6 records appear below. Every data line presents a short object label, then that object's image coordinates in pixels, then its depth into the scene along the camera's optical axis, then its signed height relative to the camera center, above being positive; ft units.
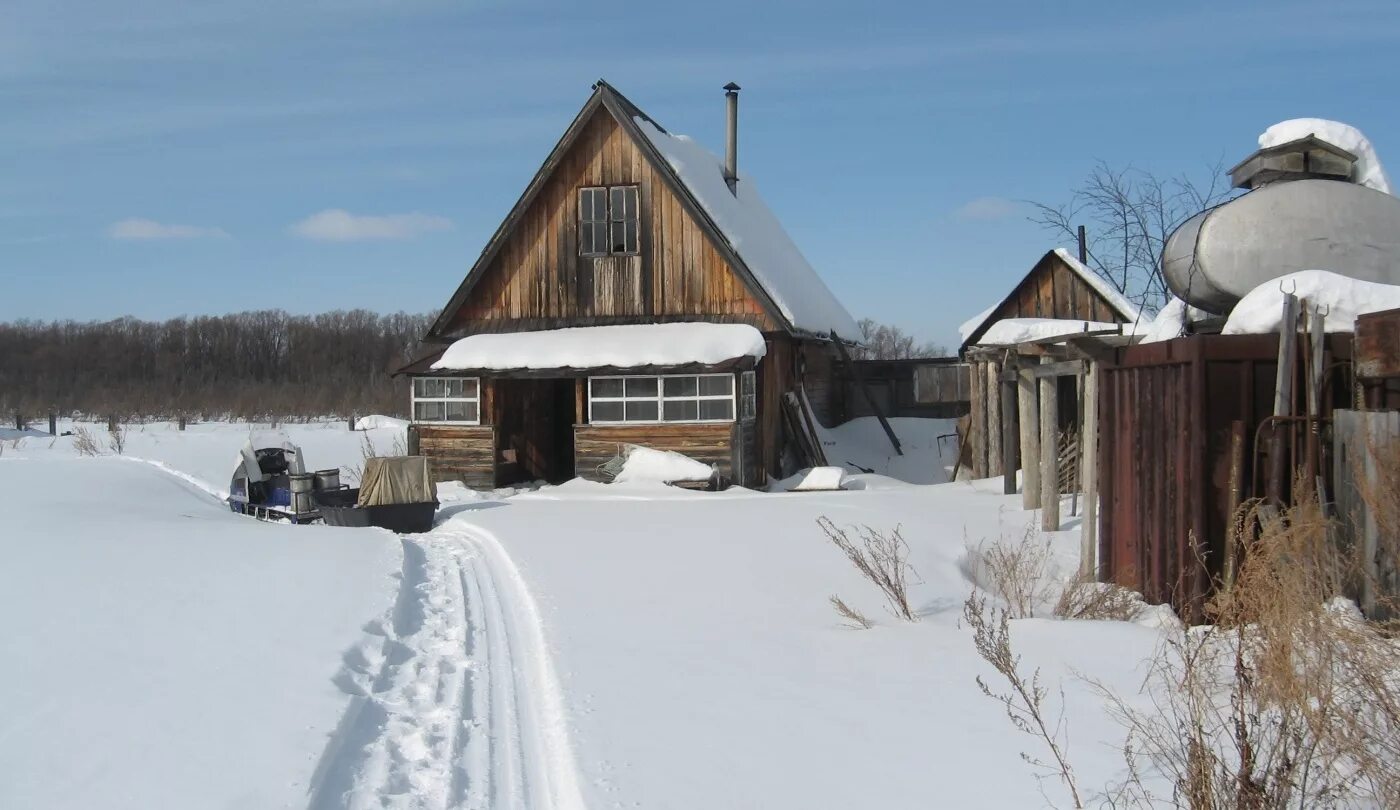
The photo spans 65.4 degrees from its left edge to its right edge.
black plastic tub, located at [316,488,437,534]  47.70 -5.48
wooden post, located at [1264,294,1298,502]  24.08 -0.18
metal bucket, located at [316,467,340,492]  53.31 -4.23
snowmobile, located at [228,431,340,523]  51.31 -4.39
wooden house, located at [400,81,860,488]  62.08 +4.05
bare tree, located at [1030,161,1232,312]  90.07 +11.93
